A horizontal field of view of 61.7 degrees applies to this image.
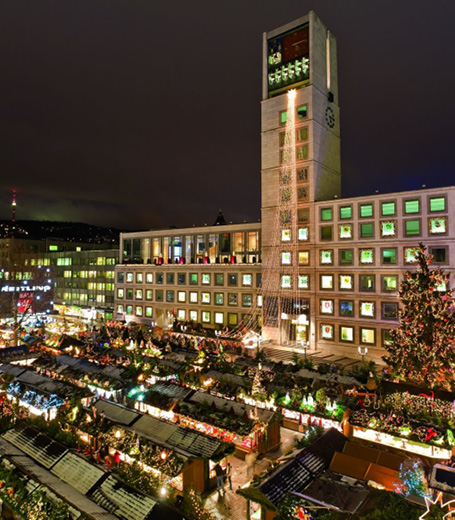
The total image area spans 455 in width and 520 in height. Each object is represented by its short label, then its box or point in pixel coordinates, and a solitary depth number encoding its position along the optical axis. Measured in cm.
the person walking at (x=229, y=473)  1479
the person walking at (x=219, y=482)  1421
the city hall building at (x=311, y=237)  3769
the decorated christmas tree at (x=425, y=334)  2503
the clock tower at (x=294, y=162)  4341
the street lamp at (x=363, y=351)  3634
